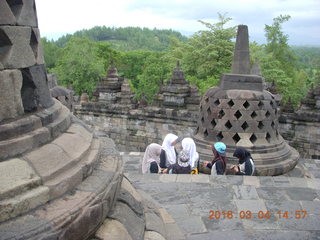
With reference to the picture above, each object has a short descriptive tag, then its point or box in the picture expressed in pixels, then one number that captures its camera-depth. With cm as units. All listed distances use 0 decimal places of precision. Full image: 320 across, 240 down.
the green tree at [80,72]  3047
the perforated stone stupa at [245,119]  659
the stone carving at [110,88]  1430
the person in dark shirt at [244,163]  536
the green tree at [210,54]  2375
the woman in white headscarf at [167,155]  579
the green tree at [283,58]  2815
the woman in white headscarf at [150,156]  607
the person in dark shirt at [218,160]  528
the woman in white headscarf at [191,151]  561
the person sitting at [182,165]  559
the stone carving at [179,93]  1228
